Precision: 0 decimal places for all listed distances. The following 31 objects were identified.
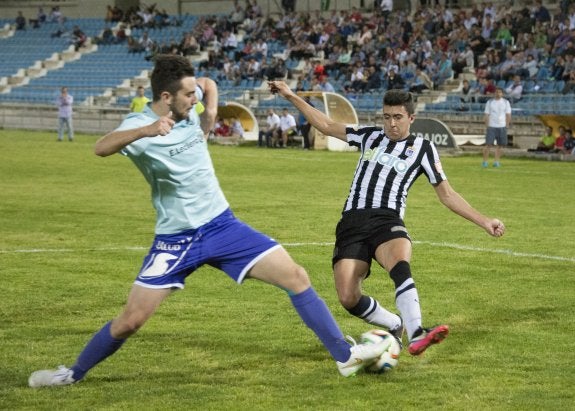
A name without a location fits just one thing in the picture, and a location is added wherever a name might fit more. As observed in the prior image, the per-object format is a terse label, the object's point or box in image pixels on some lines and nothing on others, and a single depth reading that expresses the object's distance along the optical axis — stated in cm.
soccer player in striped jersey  763
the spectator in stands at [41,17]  6234
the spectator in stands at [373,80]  3928
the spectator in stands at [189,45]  5091
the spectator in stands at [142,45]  5431
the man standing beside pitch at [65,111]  3916
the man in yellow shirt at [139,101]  3169
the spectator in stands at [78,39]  5831
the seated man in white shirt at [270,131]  3747
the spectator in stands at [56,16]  6150
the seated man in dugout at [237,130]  3922
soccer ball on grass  704
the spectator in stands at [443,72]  3810
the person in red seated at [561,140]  3052
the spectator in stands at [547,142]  3094
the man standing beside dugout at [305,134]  3650
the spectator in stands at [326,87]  3903
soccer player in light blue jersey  642
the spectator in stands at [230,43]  5003
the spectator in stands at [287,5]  5150
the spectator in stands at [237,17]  5191
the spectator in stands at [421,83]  3781
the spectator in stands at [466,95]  3509
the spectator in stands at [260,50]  4738
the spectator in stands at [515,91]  3359
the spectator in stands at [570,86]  3247
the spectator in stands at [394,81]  3744
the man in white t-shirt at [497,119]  2714
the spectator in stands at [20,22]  6206
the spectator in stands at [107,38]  5747
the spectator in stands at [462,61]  3831
